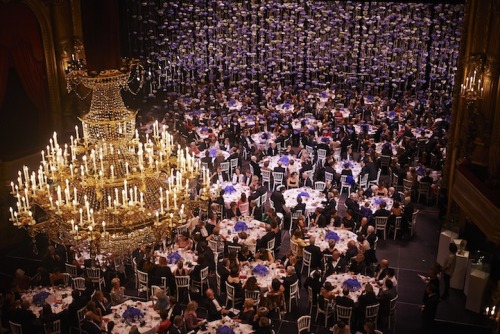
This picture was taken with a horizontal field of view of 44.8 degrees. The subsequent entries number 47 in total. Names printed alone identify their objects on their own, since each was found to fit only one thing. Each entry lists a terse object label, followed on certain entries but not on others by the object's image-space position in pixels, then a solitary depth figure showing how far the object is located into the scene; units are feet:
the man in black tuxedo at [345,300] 41.34
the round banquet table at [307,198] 55.93
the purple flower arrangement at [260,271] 44.65
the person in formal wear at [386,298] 41.63
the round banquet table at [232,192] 57.47
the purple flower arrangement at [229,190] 57.72
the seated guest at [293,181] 60.75
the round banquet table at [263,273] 44.29
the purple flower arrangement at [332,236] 49.16
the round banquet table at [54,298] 41.27
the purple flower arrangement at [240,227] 50.93
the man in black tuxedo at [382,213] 54.08
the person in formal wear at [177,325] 37.55
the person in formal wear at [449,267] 46.62
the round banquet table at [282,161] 63.16
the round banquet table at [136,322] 38.70
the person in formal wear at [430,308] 42.98
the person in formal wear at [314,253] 48.08
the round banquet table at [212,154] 67.05
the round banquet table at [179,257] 46.62
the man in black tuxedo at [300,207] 54.90
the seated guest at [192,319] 39.91
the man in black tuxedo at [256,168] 65.00
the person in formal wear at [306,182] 61.65
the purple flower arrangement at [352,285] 42.68
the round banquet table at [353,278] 42.78
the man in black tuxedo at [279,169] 62.44
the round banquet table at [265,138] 72.33
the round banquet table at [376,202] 55.88
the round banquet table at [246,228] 50.91
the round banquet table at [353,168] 63.87
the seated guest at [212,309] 40.52
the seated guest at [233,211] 54.12
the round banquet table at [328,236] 49.19
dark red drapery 62.64
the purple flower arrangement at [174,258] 46.73
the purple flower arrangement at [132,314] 39.29
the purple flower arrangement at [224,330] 37.04
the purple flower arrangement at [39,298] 41.24
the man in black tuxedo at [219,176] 63.97
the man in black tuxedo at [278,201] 56.59
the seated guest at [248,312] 39.50
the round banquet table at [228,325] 38.60
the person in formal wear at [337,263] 46.21
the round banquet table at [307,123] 77.67
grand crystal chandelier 26.02
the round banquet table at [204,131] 75.05
